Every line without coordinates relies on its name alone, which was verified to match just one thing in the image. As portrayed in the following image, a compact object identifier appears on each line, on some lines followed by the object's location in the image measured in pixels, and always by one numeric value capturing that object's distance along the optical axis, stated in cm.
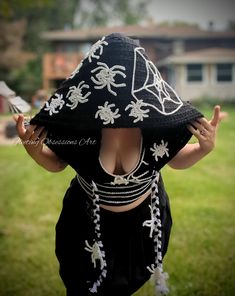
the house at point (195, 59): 848
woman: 96
